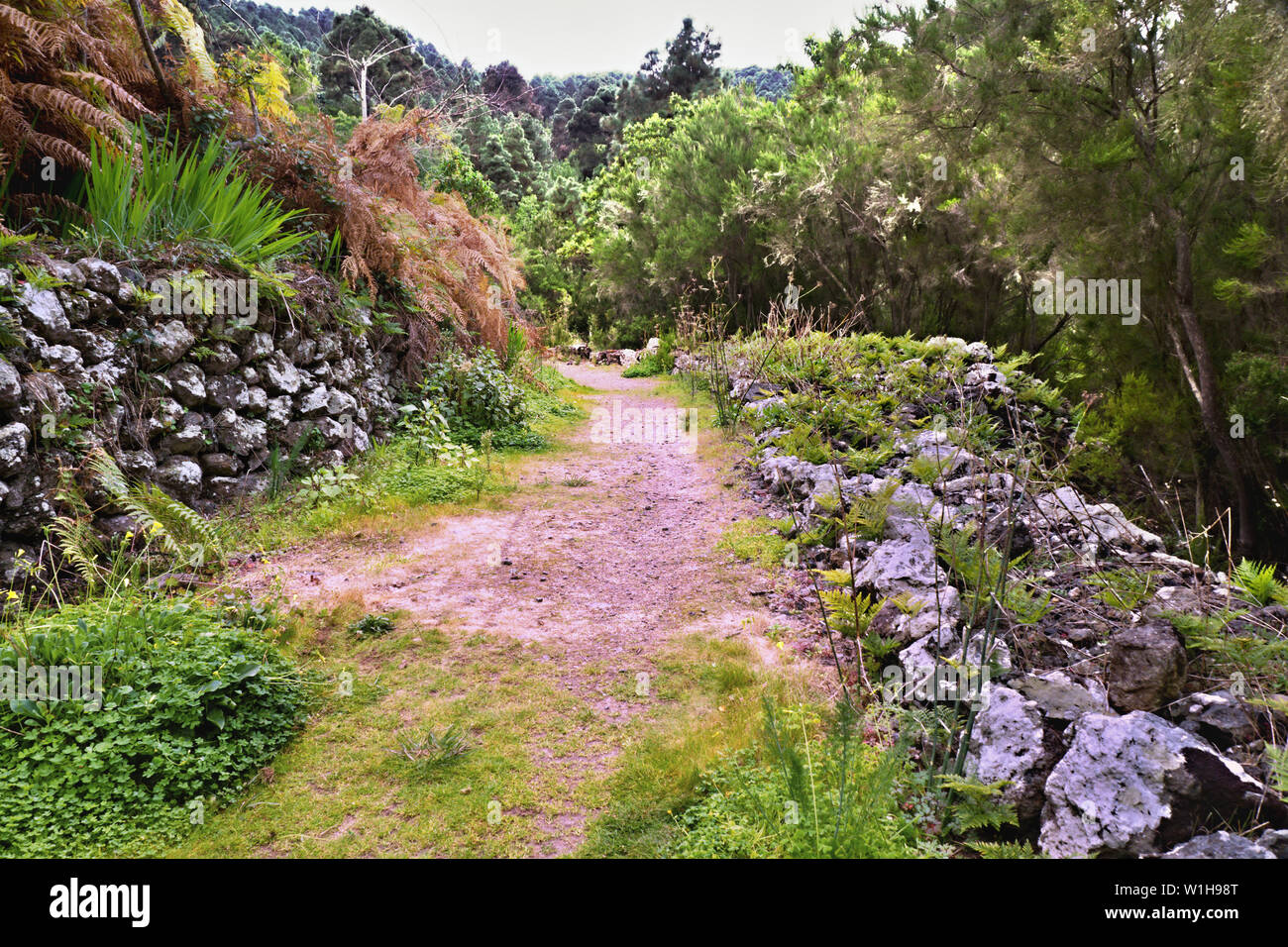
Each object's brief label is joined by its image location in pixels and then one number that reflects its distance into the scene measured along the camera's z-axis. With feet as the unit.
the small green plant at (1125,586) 9.52
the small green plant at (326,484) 17.15
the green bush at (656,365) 51.52
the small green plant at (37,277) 12.28
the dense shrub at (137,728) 7.07
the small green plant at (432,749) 8.49
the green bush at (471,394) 25.77
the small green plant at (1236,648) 7.39
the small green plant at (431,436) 22.24
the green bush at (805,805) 6.40
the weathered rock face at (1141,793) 6.15
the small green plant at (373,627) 11.92
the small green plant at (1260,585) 8.77
